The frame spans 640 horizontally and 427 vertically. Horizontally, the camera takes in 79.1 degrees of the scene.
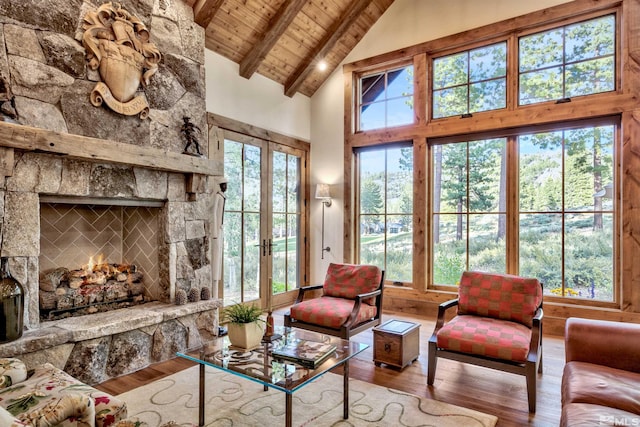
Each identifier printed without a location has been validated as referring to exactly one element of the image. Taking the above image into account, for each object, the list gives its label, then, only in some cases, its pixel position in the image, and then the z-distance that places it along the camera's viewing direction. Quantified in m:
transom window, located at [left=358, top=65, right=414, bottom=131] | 5.38
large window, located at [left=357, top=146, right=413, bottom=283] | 5.37
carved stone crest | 3.23
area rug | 2.47
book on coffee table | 2.30
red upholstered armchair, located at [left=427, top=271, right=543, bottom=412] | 2.65
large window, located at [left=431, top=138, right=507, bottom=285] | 4.73
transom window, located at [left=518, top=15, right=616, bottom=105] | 4.16
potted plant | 2.54
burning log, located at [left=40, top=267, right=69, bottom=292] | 3.25
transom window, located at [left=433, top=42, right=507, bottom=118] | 4.72
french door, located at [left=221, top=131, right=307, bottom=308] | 4.86
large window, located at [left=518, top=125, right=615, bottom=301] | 4.17
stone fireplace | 2.79
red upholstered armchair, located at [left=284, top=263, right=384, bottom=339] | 3.51
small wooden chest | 3.27
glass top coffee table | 2.07
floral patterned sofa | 1.59
